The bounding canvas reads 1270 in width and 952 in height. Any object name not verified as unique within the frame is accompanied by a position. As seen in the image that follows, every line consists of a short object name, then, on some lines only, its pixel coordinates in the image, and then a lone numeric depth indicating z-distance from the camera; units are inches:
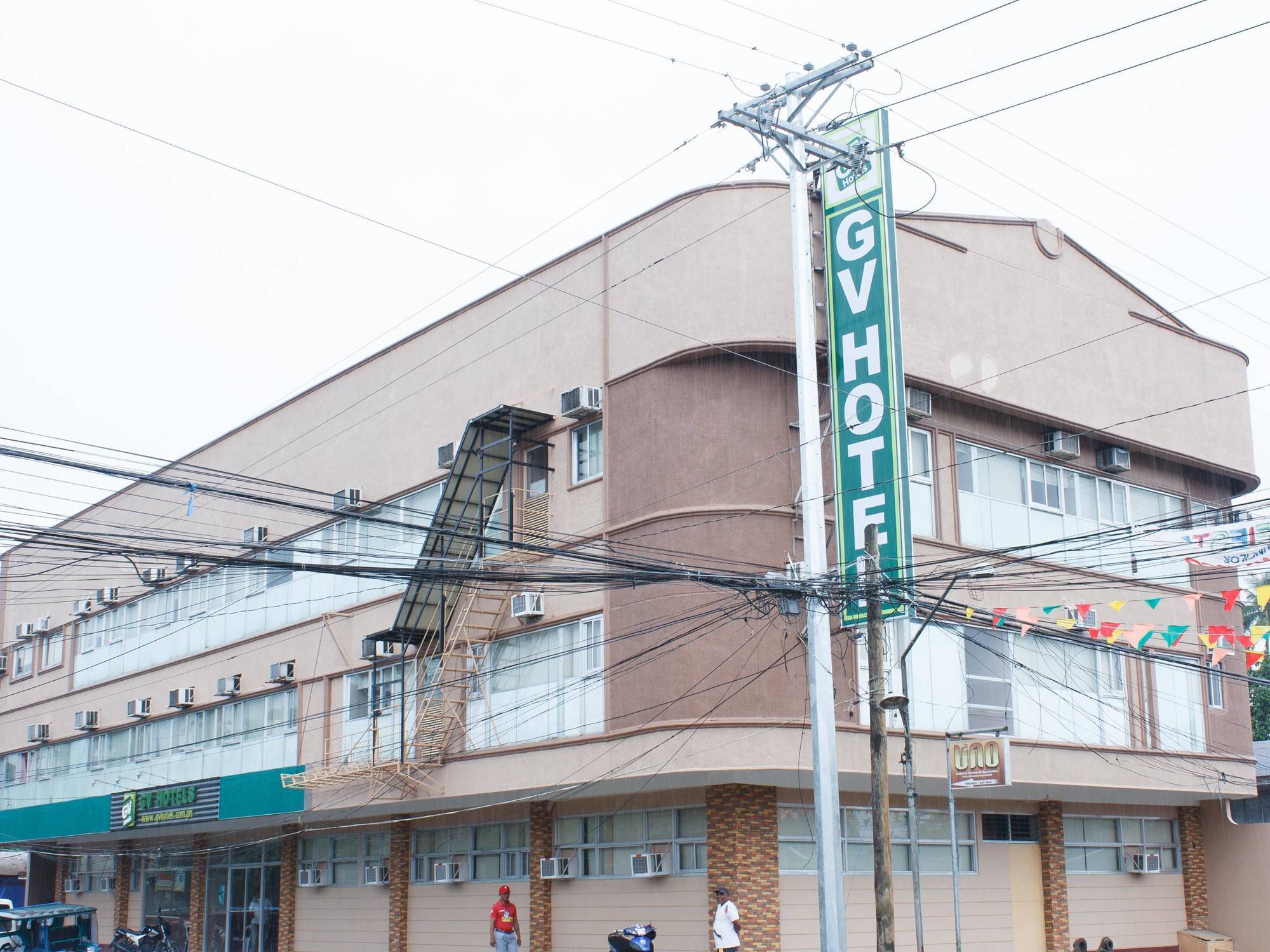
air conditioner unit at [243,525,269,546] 1405.0
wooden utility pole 718.5
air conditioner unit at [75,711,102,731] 1675.2
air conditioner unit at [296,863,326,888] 1315.2
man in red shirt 995.9
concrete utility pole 728.3
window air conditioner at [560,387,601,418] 1006.4
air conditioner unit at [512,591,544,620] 1023.0
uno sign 887.7
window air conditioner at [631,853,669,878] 961.5
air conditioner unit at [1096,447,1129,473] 1184.2
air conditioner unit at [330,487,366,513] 1236.7
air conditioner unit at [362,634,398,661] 1157.1
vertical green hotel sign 904.3
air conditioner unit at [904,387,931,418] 1016.9
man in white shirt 837.2
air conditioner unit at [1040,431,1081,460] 1128.8
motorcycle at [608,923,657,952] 861.8
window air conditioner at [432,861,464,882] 1138.0
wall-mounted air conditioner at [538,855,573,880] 1033.5
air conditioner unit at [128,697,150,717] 1562.5
